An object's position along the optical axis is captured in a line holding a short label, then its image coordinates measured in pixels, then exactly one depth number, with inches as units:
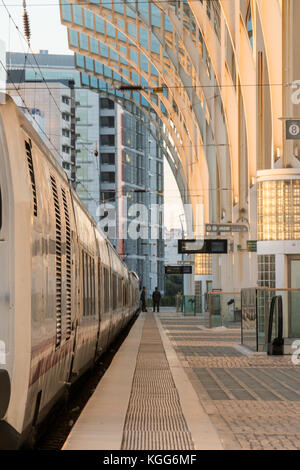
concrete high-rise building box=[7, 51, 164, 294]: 5083.7
